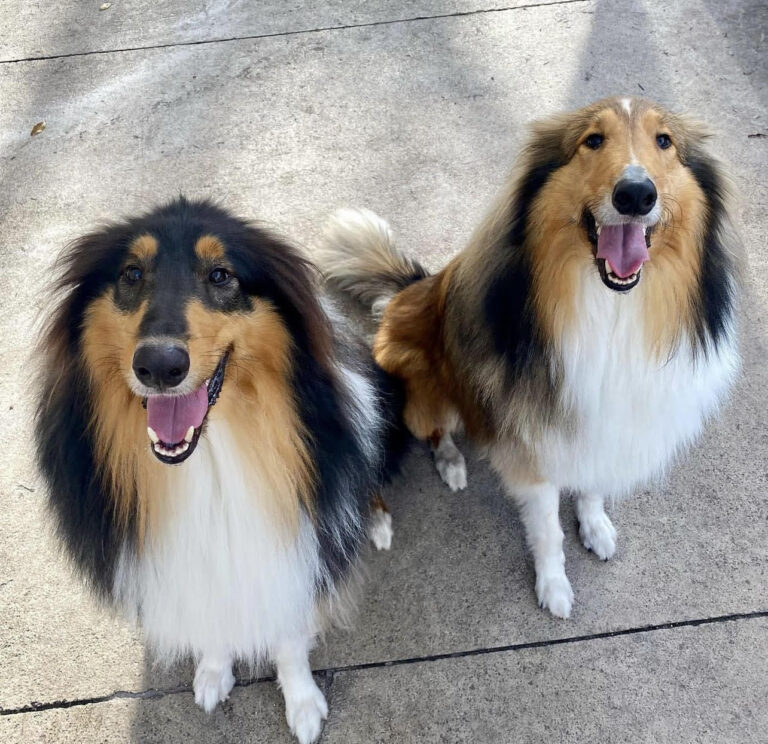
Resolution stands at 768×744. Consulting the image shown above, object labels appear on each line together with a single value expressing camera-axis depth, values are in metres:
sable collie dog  0.75
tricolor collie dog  0.68
